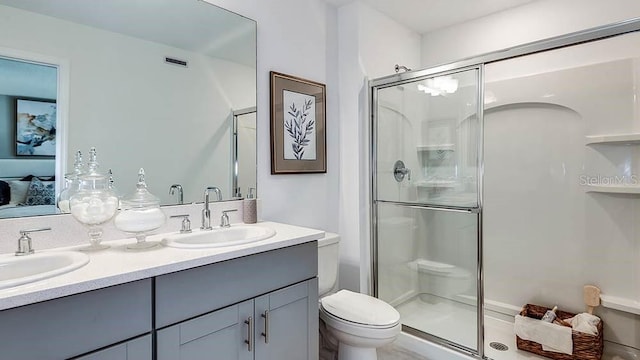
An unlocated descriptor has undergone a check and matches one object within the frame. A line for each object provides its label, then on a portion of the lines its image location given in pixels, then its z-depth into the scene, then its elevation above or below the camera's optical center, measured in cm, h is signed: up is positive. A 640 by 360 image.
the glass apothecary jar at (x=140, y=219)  129 -15
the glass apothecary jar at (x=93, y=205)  125 -9
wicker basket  198 -100
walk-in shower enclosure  209 -6
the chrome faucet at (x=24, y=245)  118 -22
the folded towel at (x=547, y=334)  203 -95
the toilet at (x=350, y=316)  170 -71
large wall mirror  127 +38
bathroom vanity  87 -40
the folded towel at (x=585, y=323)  205 -89
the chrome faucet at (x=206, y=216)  169 -17
